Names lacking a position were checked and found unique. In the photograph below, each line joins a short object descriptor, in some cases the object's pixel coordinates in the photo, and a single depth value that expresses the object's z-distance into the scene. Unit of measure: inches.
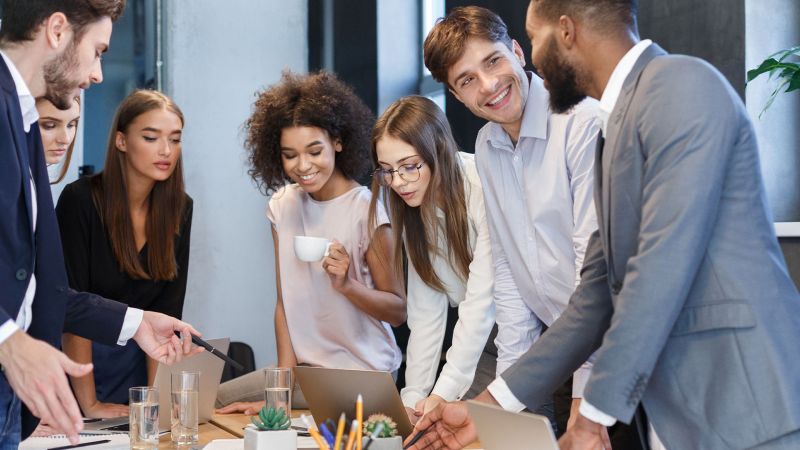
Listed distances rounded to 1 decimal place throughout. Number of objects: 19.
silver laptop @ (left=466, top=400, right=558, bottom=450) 53.5
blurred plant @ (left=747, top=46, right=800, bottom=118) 89.8
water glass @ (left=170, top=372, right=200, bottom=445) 82.4
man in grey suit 51.1
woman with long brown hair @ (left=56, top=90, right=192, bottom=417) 115.3
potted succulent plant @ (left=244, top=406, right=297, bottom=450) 71.9
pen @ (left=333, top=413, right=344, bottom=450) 50.9
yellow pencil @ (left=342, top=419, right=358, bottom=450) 48.0
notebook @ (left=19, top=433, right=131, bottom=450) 80.9
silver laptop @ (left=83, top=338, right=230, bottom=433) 90.2
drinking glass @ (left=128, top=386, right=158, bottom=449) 77.3
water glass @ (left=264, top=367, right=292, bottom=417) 83.4
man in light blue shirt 85.0
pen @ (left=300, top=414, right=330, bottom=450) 52.8
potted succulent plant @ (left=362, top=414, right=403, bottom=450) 68.8
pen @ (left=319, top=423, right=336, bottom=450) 55.6
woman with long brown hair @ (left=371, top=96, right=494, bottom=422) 101.2
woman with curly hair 116.7
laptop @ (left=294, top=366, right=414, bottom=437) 76.0
